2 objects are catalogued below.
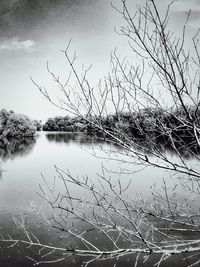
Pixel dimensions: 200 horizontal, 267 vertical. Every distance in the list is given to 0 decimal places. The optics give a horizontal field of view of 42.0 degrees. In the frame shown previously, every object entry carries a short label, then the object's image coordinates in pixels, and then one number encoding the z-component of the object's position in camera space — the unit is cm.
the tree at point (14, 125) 8344
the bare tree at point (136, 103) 251
